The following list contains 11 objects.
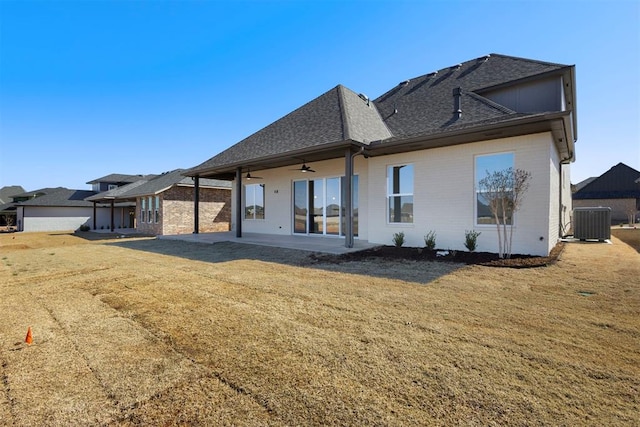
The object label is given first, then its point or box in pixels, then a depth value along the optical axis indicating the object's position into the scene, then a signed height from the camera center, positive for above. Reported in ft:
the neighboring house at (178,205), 61.62 +2.31
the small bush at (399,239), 30.81 -2.50
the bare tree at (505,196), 23.89 +1.54
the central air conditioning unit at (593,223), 37.24 -1.07
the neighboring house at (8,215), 105.93 +0.50
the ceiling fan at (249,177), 46.45 +6.24
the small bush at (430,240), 28.76 -2.45
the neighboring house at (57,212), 90.53 +1.35
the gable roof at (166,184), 63.18 +7.17
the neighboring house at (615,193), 100.17 +7.87
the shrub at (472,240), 26.76 -2.26
